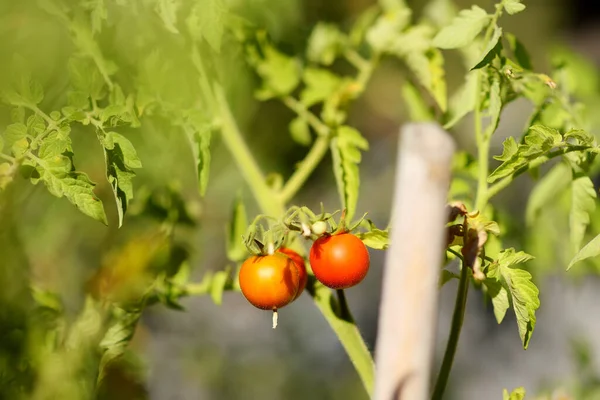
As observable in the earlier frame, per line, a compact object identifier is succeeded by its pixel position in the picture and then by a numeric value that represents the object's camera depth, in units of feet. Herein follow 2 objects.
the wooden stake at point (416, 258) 2.79
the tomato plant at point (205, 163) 3.15
